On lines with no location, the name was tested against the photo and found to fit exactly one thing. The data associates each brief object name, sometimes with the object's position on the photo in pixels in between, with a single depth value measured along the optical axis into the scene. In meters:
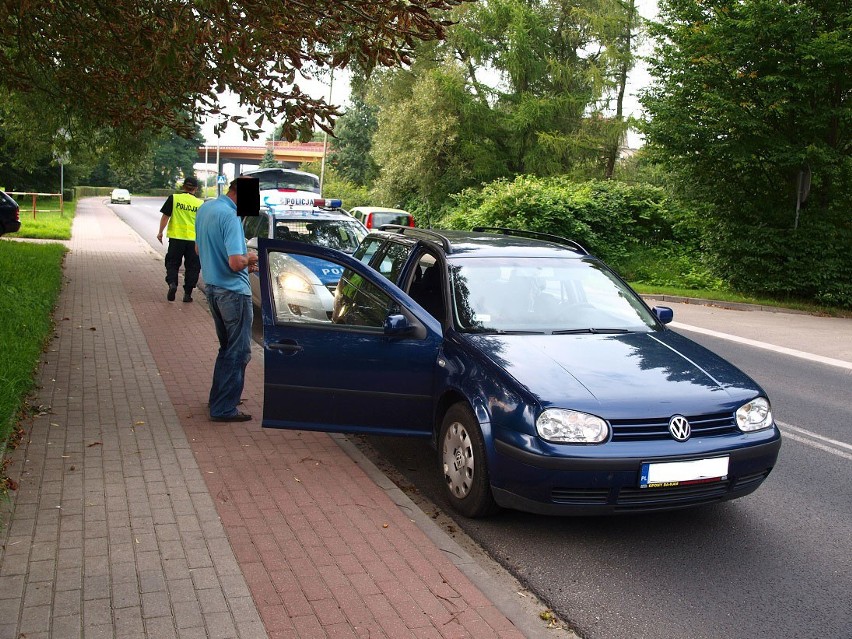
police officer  13.19
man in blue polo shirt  6.37
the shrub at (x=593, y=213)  26.73
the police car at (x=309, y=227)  12.95
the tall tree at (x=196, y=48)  6.23
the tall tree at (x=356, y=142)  70.71
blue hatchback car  4.45
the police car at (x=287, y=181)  31.06
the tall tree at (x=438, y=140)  39.84
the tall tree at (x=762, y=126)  17.67
